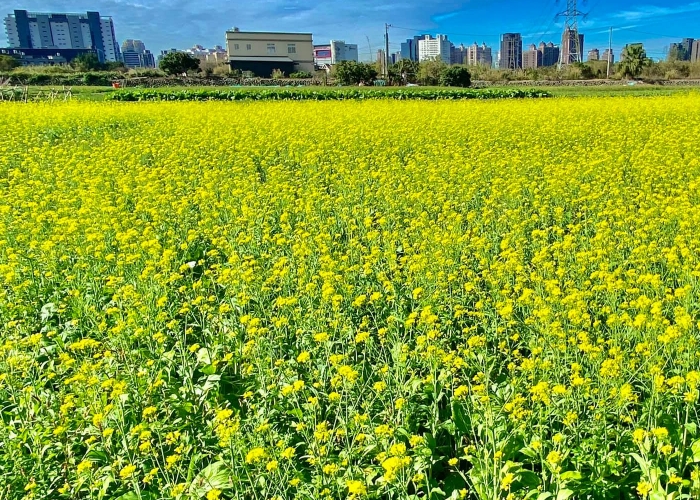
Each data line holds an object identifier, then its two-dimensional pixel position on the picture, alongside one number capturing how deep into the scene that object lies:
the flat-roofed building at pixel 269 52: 92.94
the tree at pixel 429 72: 64.62
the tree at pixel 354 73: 64.62
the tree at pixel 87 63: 94.12
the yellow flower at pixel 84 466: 2.83
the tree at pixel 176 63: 75.56
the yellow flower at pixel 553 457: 2.58
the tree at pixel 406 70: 69.06
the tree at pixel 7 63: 75.62
